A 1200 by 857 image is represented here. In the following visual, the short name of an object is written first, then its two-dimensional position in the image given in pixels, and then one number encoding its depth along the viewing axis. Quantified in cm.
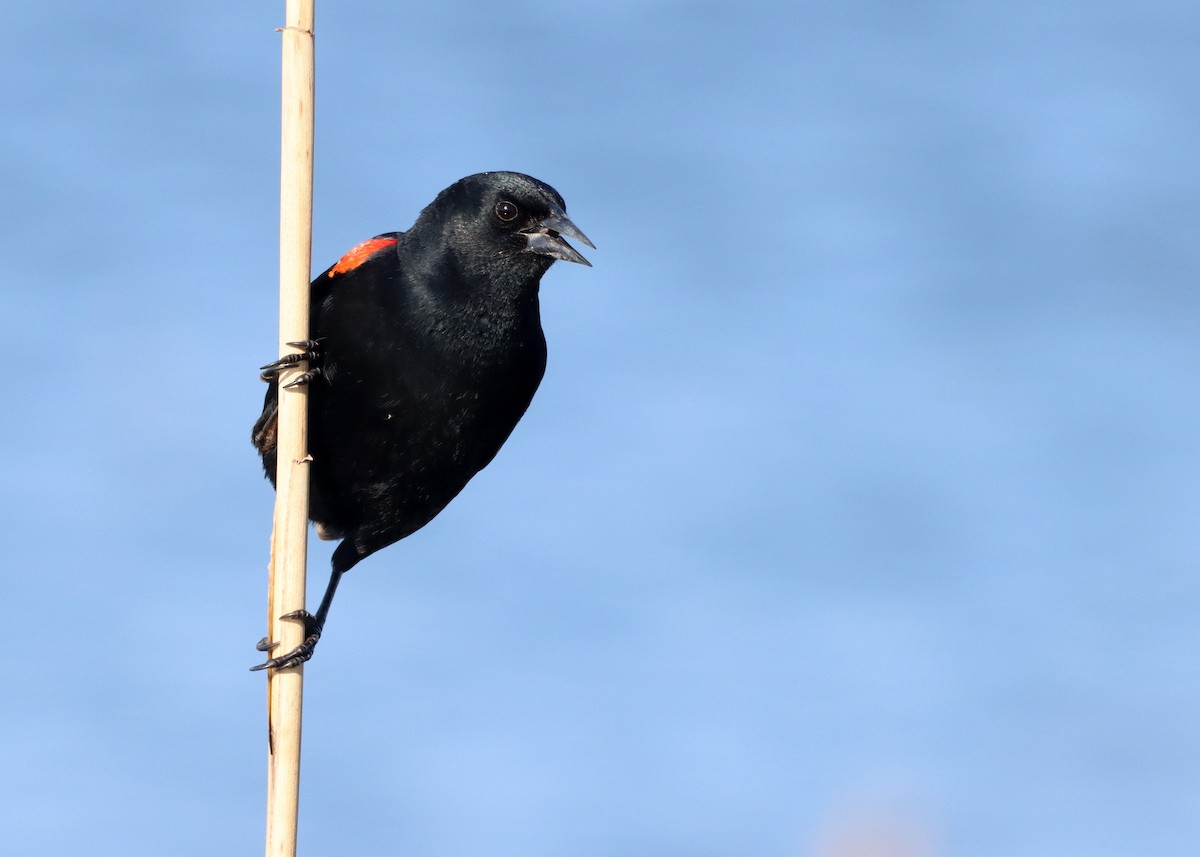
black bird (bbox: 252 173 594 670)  1112
